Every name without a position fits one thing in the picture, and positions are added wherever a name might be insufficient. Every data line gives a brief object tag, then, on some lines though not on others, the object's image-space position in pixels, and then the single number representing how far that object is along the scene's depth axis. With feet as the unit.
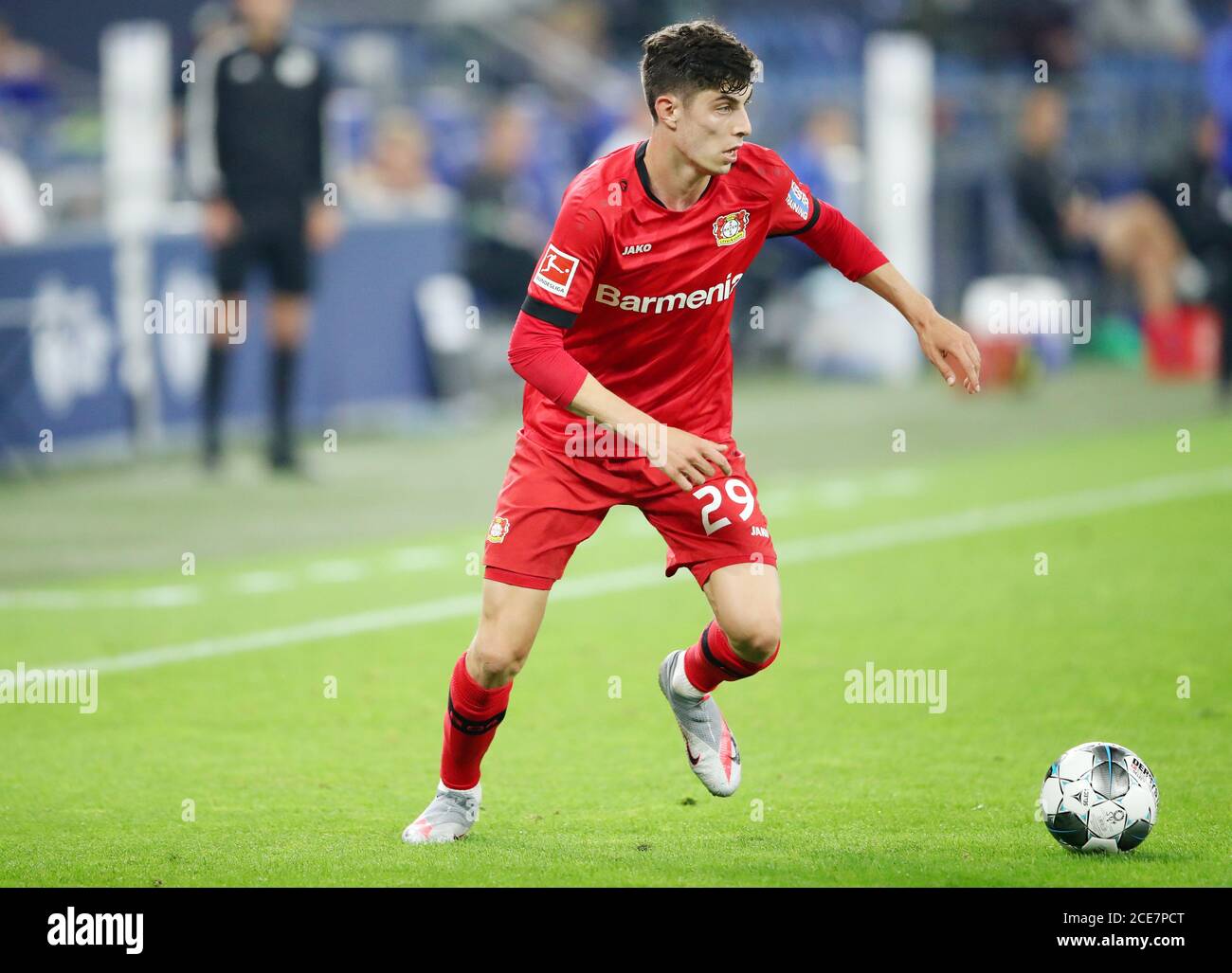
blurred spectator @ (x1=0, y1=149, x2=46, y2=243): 46.59
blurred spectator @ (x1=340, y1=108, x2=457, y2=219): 54.90
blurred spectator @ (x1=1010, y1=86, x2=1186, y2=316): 62.75
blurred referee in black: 44.83
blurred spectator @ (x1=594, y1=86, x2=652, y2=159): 59.36
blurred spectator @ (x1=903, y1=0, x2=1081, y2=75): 77.10
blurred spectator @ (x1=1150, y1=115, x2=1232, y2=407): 55.31
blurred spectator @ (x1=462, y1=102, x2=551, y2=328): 58.80
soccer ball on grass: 18.40
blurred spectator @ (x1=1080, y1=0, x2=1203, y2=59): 78.79
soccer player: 18.80
